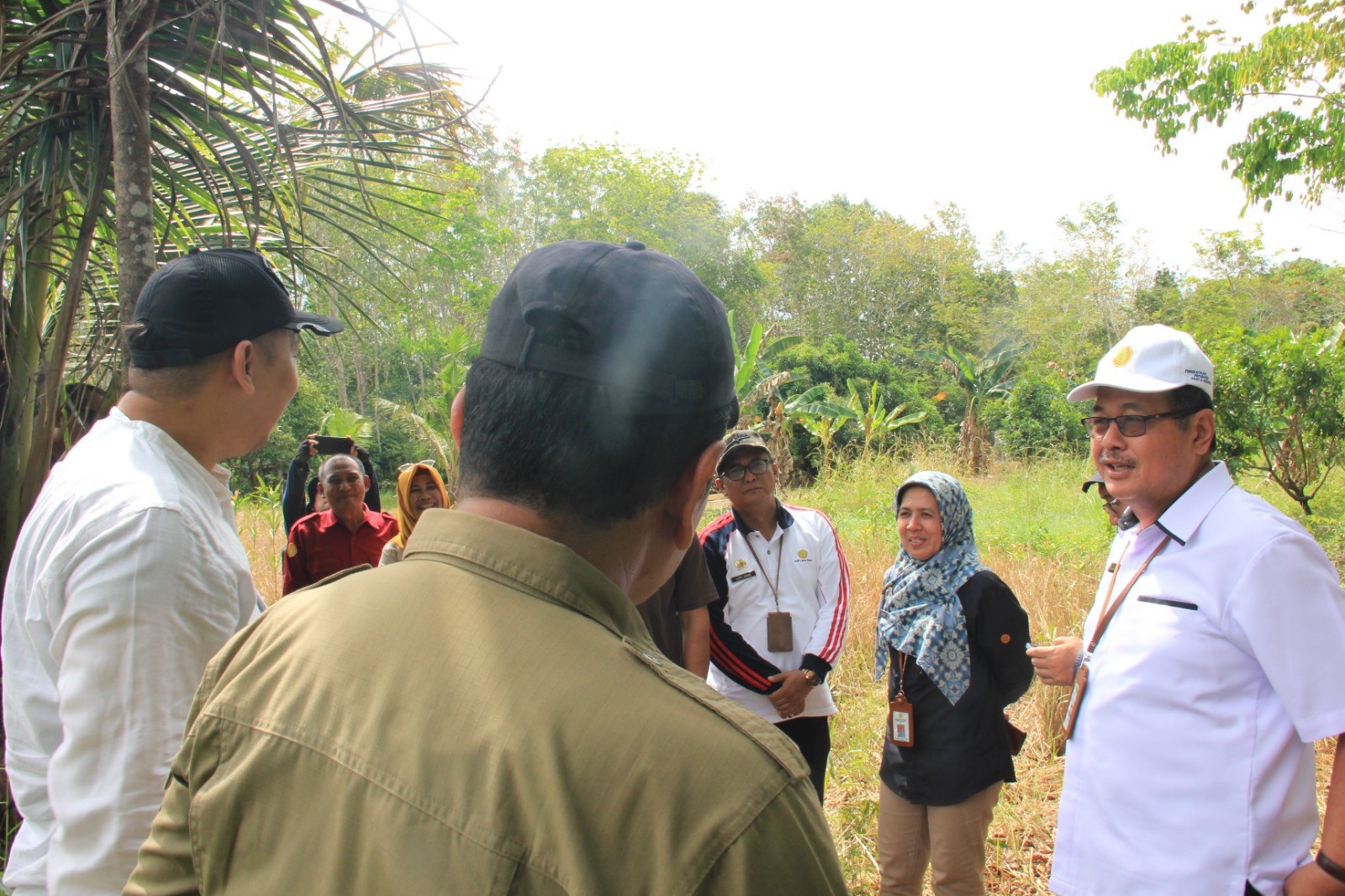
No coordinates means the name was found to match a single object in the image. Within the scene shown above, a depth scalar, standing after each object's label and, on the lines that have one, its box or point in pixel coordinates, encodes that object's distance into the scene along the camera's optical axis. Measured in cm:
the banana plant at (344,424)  1499
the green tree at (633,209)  2939
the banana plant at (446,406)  1475
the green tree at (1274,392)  752
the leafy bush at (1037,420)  1861
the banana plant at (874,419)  1728
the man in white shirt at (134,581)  141
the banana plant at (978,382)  2047
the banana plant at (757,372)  1375
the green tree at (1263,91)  747
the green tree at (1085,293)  3130
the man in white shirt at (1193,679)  188
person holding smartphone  550
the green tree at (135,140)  241
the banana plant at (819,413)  1667
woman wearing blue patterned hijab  299
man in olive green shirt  70
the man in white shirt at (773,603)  356
